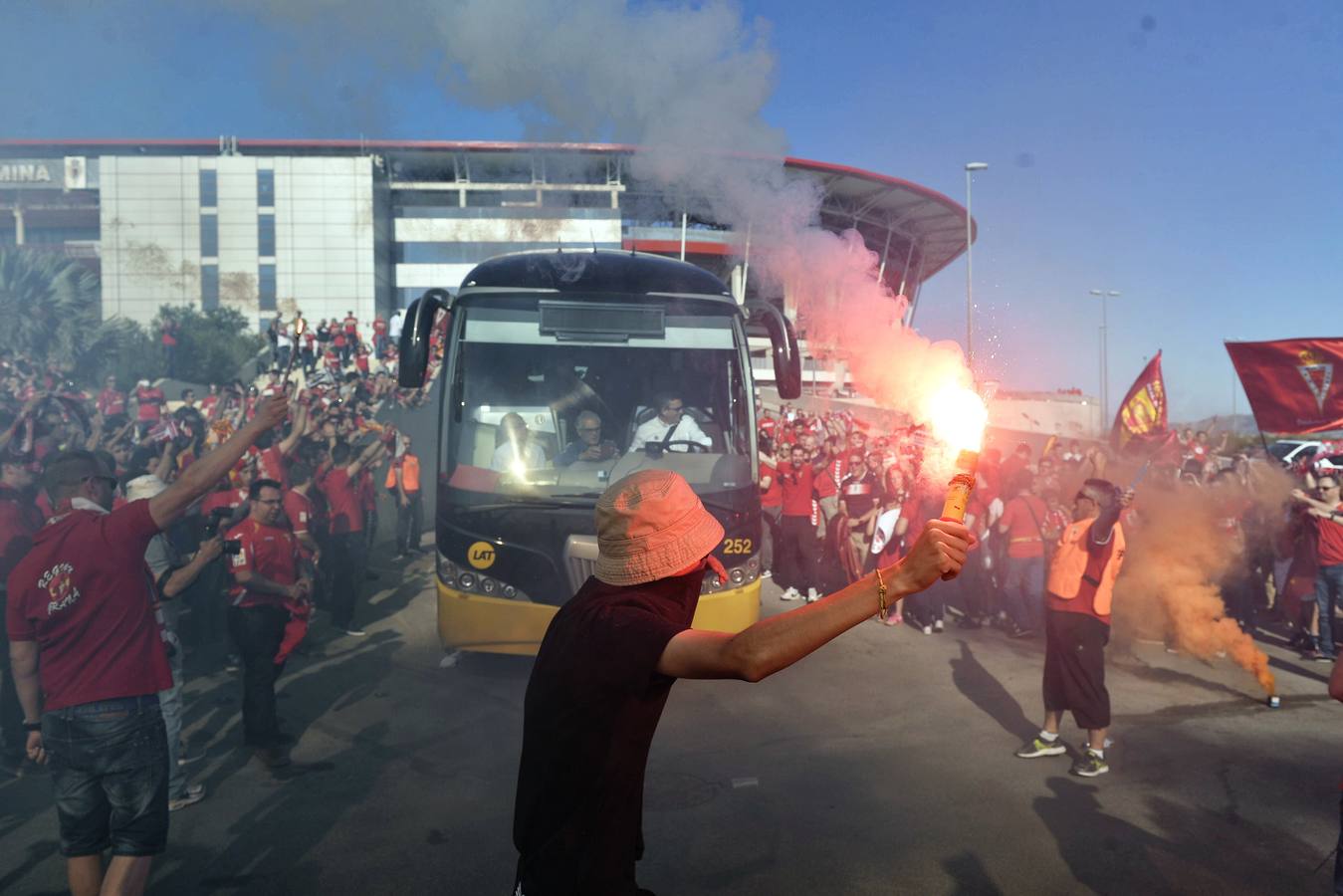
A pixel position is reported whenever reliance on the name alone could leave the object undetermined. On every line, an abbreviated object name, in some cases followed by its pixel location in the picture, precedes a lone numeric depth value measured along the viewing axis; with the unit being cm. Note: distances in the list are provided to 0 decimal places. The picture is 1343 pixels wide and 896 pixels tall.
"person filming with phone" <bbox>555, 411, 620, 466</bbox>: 706
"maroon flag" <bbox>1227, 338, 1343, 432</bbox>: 857
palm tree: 1673
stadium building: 3930
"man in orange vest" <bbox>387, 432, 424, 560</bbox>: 1377
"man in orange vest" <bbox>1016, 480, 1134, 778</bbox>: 568
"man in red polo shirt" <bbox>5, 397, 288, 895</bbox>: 334
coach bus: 678
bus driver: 716
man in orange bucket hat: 188
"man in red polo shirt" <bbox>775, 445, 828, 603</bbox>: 1142
